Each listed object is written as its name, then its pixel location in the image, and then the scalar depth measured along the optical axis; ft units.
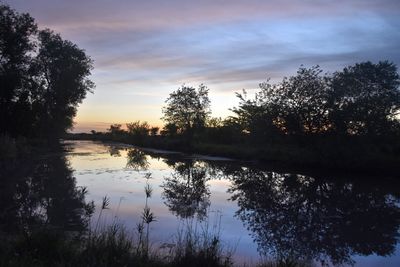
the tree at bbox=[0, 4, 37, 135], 109.91
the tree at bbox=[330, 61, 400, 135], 96.12
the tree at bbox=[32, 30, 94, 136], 162.91
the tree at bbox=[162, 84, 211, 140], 179.93
